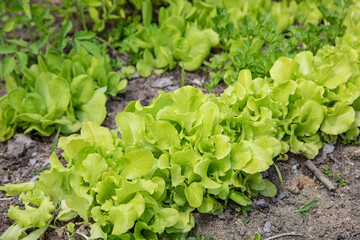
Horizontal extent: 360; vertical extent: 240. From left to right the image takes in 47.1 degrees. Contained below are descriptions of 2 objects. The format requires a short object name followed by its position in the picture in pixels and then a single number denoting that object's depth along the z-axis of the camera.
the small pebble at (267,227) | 2.24
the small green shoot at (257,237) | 2.14
